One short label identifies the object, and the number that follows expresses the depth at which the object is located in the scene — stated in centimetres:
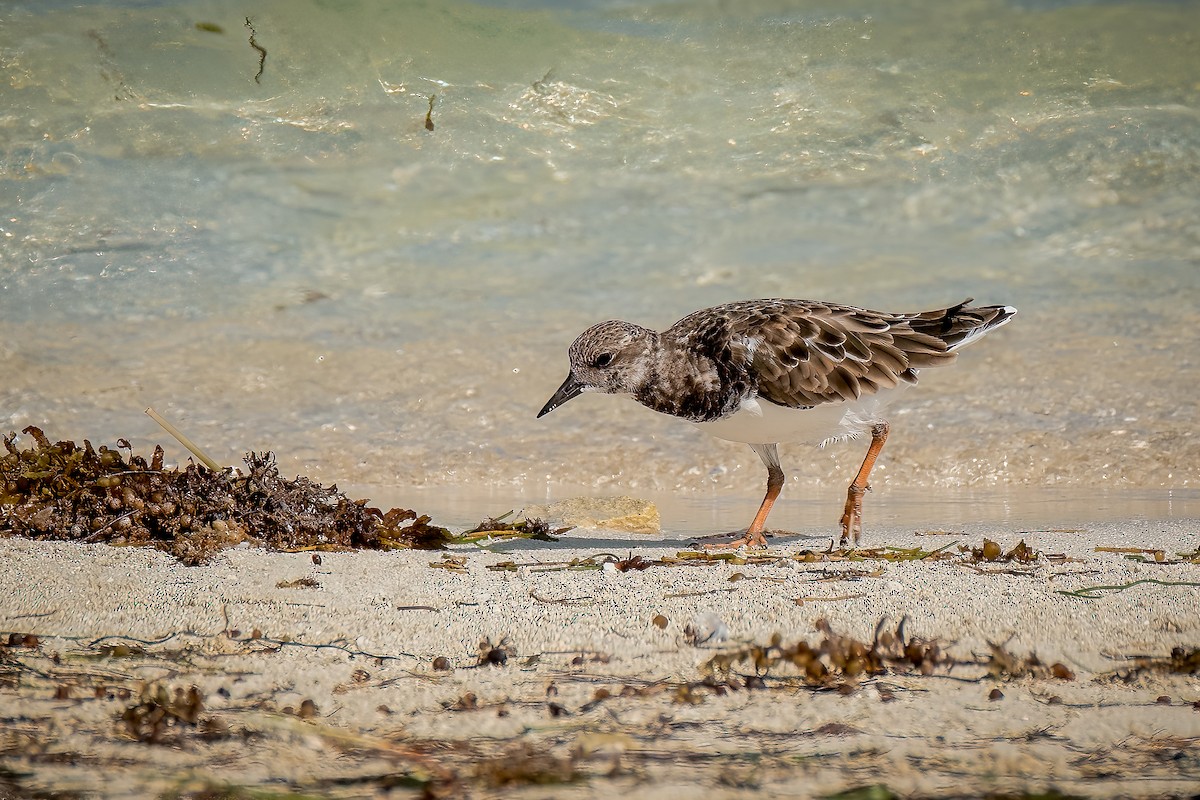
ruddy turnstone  905
